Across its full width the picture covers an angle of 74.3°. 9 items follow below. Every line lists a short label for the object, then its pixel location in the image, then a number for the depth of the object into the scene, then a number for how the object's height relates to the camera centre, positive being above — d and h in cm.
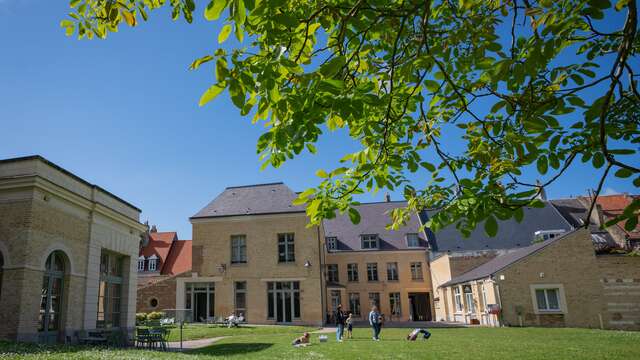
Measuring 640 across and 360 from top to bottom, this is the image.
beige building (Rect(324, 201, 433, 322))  3528 +95
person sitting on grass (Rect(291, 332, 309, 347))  1516 -186
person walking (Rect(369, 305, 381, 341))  1670 -139
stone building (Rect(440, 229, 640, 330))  2342 -69
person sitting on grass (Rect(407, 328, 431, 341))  1619 -195
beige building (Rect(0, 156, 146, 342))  1120 +138
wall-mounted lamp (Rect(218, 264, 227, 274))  2842 +160
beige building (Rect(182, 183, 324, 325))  2745 +156
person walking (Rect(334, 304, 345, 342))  1683 -137
